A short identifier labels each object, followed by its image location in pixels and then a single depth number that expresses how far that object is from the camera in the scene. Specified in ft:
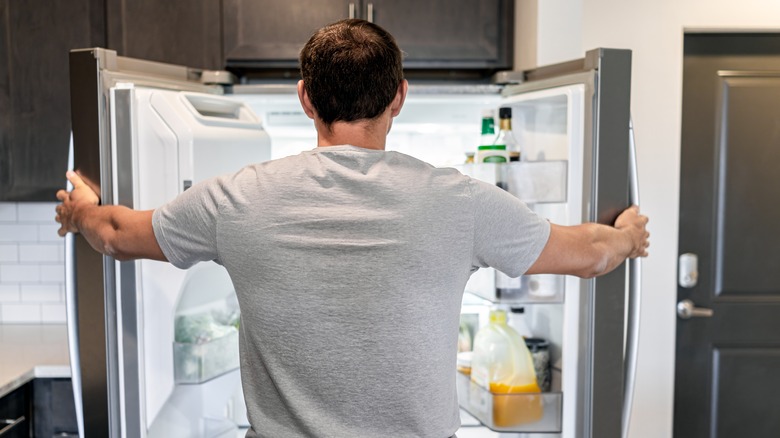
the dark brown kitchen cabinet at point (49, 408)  6.66
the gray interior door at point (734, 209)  8.47
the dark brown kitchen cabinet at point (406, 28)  7.32
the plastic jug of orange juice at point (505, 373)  5.75
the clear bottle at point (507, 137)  5.89
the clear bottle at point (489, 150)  5.96
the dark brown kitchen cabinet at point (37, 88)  7.27
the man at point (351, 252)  3.59
